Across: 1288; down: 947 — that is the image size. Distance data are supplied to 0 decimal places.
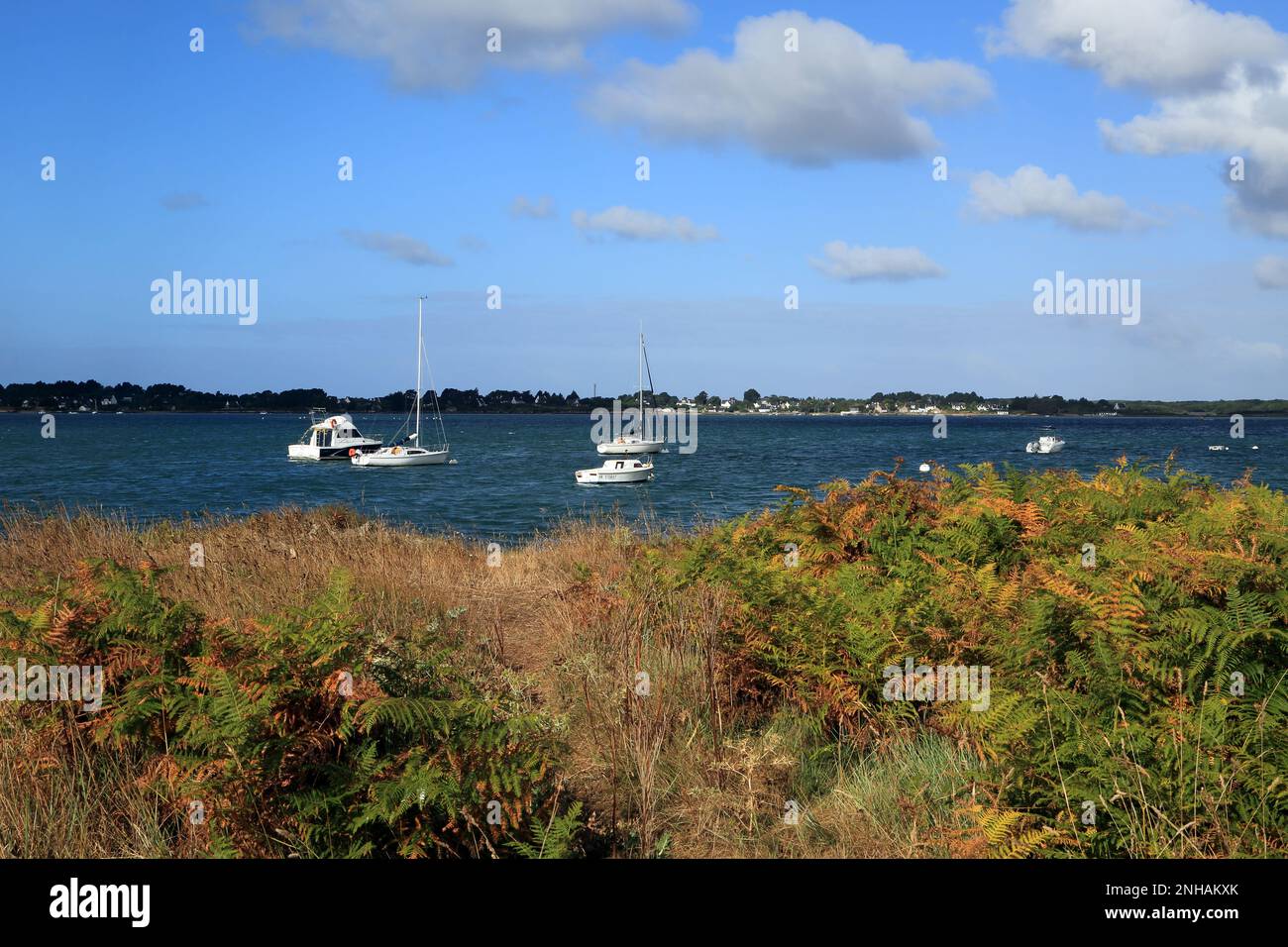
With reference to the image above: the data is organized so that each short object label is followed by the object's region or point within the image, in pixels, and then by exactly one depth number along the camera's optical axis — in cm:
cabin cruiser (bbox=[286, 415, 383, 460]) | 7719
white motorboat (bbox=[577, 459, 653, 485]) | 5300
